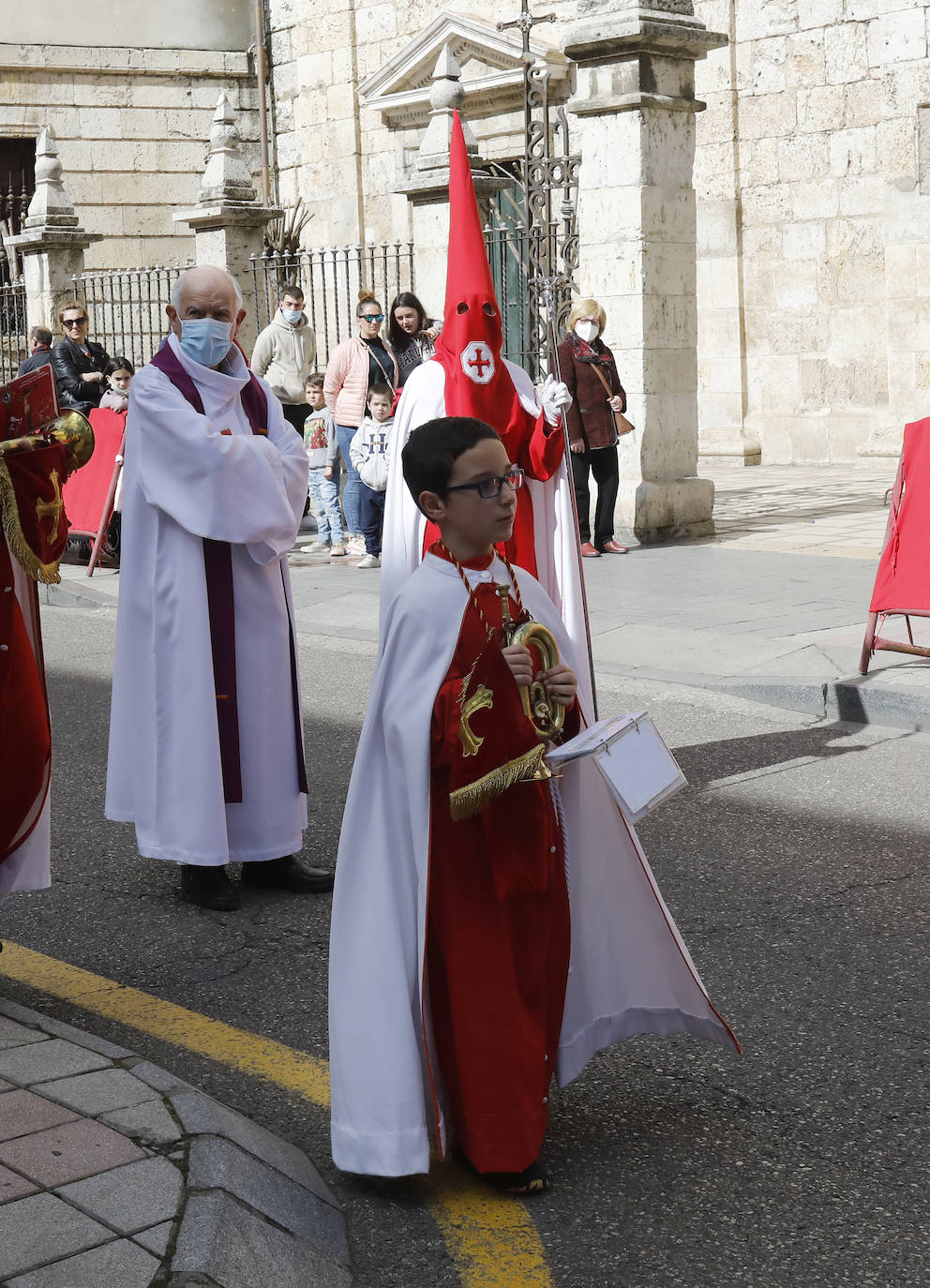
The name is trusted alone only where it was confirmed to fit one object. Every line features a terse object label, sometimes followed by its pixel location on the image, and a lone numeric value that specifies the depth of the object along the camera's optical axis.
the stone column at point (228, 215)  16.91
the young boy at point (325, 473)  13.12
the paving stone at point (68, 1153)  2.82
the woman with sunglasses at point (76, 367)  14.10
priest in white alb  4.88
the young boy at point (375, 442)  11.95
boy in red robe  2.93
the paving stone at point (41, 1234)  2.52
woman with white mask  11.77
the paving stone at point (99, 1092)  3.12
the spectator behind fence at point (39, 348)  13.79
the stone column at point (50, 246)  19.33
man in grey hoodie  14.30
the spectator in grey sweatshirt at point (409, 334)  12.12
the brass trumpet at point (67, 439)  4.05
